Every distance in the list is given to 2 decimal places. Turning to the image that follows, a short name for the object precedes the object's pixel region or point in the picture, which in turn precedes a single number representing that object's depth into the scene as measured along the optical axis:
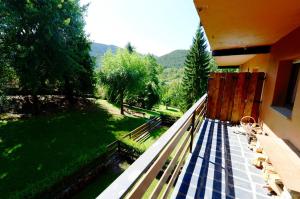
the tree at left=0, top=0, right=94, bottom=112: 7.35
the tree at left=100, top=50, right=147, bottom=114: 10.84
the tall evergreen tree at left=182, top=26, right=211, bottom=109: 17.73
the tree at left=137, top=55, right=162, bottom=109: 17.02
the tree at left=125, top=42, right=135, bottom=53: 21.63
